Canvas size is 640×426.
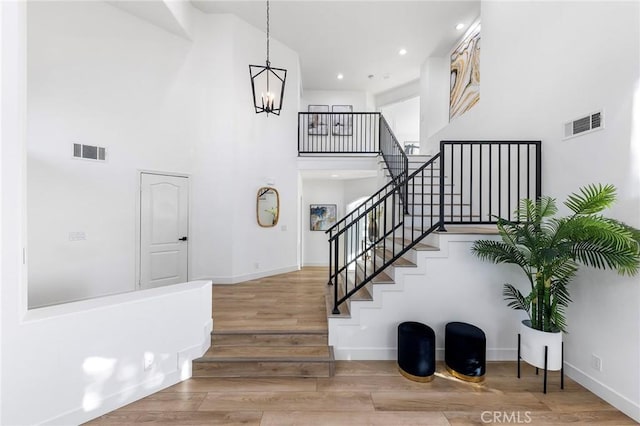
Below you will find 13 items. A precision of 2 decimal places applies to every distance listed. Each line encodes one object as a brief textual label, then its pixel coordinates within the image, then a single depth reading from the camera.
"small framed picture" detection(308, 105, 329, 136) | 7.61
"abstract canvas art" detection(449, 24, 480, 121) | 5.00
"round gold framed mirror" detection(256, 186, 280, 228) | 5.40
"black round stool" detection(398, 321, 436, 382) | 2.51
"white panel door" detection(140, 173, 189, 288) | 4.39
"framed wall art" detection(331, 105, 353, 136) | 7.71
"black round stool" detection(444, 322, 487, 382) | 2.51
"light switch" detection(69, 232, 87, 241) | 3.69
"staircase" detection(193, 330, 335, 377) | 2.62
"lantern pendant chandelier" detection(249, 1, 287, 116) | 3.99
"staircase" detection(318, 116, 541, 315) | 2.98
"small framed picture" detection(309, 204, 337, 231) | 7.88
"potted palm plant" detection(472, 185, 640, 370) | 2.04
